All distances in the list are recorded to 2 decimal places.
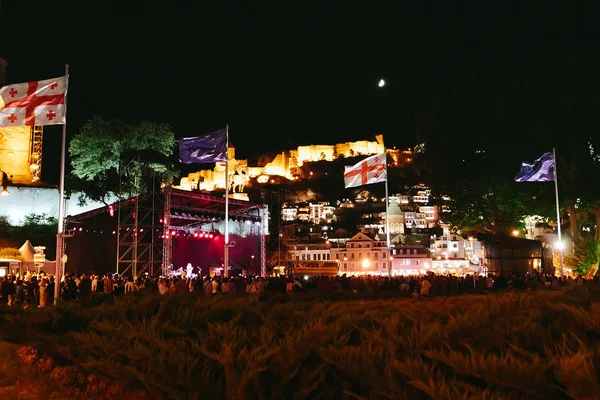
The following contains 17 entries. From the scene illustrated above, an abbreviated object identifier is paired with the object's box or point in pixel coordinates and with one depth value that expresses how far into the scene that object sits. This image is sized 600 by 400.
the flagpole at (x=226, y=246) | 21.09
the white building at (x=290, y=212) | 123.31
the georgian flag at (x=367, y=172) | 23.56
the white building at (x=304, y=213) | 123.69
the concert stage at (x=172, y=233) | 28.58
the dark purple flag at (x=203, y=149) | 21.55
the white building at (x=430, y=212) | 121.56
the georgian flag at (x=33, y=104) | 14.98
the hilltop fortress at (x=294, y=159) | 123.69
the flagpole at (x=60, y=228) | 14.28
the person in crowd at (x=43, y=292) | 15.53
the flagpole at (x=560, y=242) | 26.20
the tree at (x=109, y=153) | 45.62
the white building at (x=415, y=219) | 119.09
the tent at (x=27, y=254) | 28.55
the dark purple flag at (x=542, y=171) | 26.44
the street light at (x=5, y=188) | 17.94
